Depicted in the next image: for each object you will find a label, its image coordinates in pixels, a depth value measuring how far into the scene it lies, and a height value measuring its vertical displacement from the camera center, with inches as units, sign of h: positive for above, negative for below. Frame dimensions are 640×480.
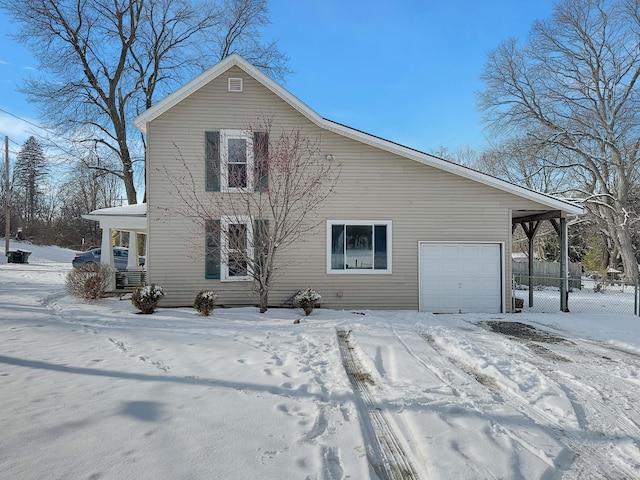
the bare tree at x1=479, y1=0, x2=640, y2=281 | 864.3 +296.4
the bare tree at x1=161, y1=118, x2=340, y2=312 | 416.2 +59.1
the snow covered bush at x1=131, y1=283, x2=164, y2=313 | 384.8 -45.3
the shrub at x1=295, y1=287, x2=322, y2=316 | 400.5 -47.4
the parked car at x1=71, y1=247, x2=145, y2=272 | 782.6 -13.8
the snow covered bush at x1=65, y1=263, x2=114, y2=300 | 453.7 -35.2
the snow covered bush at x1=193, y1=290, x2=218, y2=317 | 382.6 -48.7
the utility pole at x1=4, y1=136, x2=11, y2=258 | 1145.4 +224.9
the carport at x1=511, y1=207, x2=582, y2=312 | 452.9 +25.4
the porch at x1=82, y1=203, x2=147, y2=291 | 499.2 +36.0
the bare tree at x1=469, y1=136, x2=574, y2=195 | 949.2 +234.6
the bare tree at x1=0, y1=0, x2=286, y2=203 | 768.9 +402.5
